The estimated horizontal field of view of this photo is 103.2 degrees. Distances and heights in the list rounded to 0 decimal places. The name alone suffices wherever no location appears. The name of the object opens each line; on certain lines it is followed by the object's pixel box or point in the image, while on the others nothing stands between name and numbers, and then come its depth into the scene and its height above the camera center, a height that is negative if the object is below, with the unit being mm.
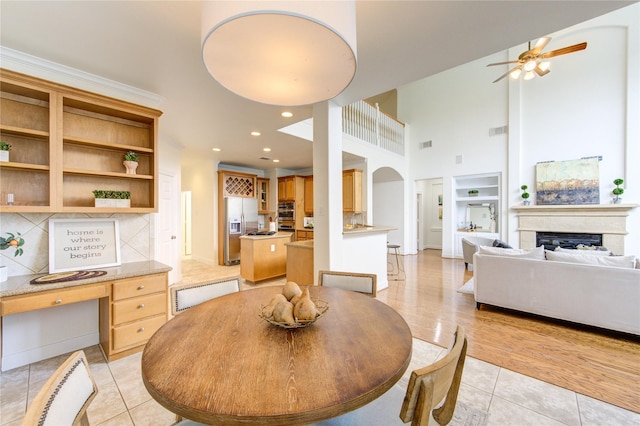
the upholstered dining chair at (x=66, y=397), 621 -524
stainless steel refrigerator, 6188 -304
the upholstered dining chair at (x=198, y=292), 1600 -551
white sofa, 2551 -897
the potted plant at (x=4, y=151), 1977 +472
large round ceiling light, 971 +758
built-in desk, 1855 -698
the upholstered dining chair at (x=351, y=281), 1900 -546
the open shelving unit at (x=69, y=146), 2121 +631
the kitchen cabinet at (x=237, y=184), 6188 +704
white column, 3055 +343
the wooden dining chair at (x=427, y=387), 707 -513
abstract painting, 5594 +670
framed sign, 2274 -306
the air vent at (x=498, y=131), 6645 +2133
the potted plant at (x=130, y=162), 2582 +503
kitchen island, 4680 -881
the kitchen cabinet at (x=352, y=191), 5879 +470
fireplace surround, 5273 -219
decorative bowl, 1136 -505
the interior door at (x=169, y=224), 4571 -241
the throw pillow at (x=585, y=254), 3053 -528
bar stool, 5015 -1322
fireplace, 5543 -651
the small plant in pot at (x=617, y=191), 5222 +414
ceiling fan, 3962 +2588
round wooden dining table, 724 -549
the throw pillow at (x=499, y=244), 4371 -581
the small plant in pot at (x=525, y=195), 6203 +388
